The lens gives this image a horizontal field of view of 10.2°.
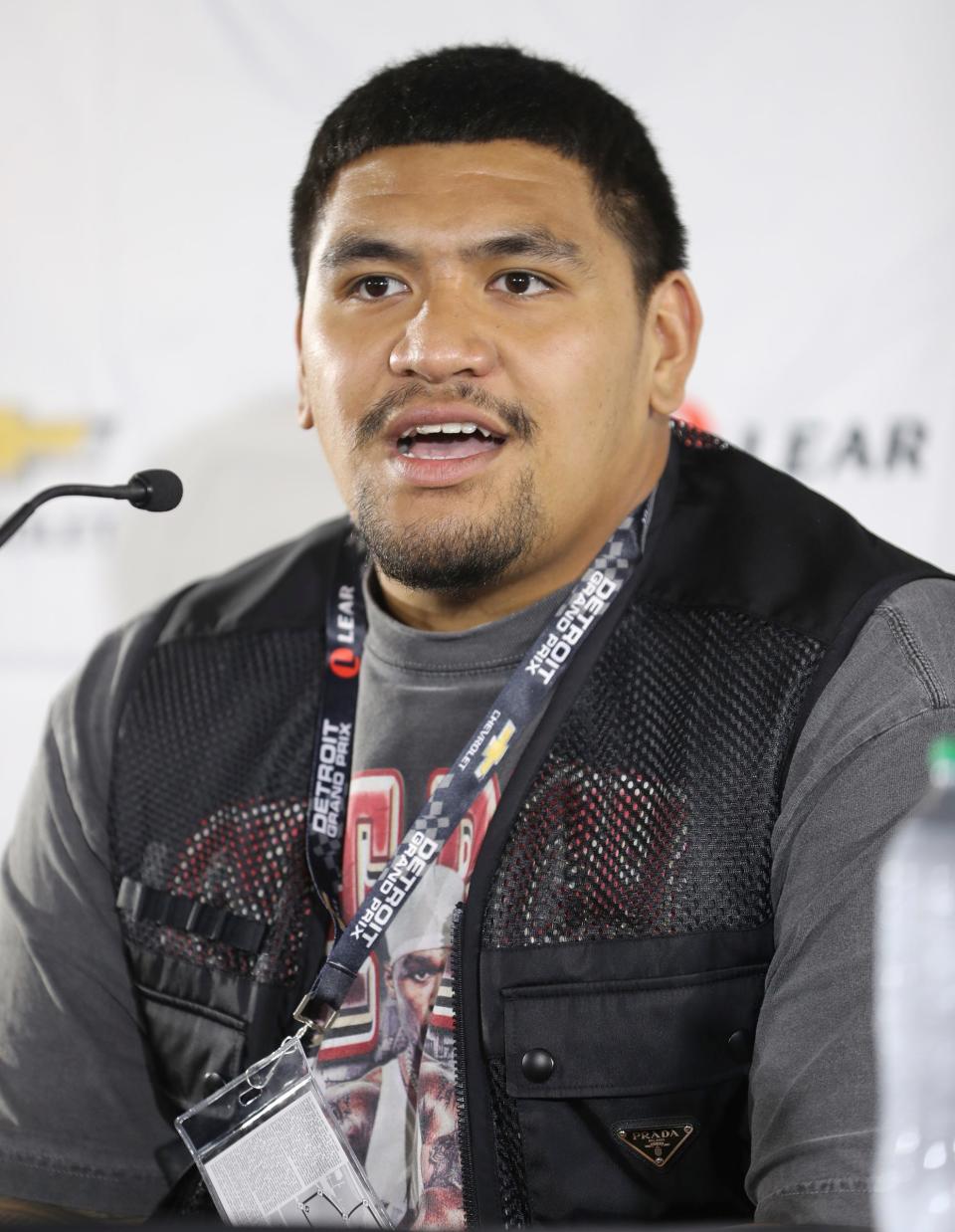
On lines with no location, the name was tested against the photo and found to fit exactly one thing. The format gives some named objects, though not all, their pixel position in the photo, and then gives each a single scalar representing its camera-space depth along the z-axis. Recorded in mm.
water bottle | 2192
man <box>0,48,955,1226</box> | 2513
